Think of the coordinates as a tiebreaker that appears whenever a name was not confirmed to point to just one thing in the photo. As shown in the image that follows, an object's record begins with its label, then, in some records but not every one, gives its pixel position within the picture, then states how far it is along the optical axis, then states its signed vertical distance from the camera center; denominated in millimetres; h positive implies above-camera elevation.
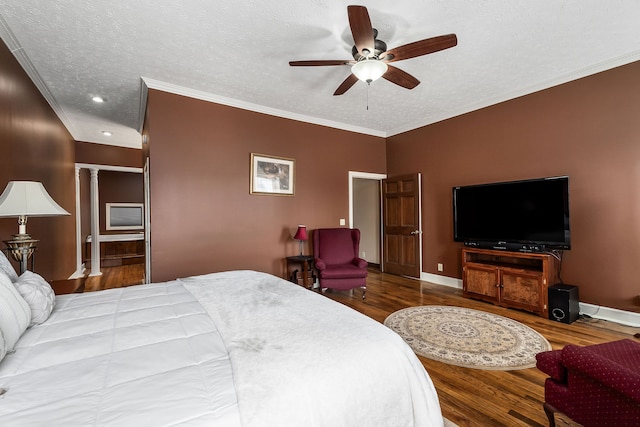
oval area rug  2305 -1199
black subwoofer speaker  3029 -1008
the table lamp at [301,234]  4156 -295
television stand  3248 -815
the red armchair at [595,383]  1179 -804
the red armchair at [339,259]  3902 -690
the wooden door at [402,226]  5000 -240
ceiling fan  1941 +1301
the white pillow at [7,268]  1596 -300
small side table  4074 -741
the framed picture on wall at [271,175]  4125 +604
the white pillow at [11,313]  1104 -415
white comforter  800 -536
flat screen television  3283 -35
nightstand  2495 -675
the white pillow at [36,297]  1401 -427
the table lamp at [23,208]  2094 +67
